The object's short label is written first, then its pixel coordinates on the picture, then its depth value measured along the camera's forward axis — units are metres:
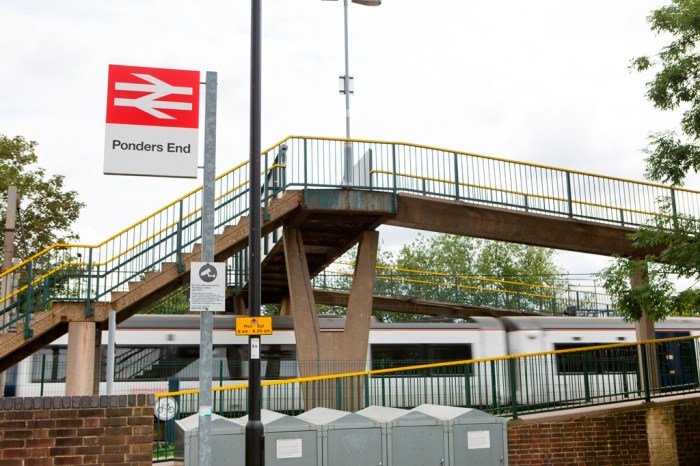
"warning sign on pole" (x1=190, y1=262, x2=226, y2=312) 8.83
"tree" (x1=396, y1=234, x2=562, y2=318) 59.78
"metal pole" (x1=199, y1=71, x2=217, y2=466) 8.65
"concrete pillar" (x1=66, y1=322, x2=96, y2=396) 15.83
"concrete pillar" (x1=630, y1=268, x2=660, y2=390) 15.68
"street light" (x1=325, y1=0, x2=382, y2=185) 18.75
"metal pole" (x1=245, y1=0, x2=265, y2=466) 9.74
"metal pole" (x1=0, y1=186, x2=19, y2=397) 17.70
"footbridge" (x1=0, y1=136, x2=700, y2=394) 15.99
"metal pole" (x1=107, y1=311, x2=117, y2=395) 9.33
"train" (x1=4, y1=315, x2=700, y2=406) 23.00
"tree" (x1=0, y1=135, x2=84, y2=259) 32.28
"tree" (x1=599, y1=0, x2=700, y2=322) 14.04
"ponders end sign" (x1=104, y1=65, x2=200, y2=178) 9.27
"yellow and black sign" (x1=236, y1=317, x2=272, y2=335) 9.87
